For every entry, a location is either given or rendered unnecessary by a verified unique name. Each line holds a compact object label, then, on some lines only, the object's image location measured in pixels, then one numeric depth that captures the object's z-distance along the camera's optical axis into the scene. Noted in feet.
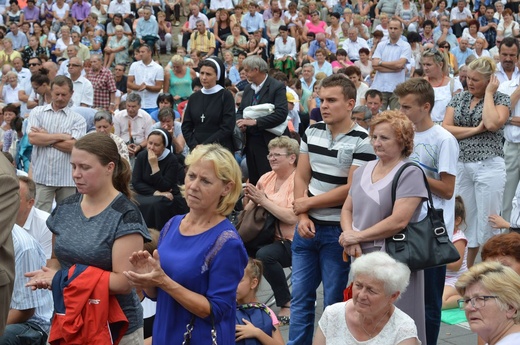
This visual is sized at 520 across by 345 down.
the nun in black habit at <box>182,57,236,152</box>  30.60
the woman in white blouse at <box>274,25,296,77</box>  68.13
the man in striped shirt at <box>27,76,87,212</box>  29.94
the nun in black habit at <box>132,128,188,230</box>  29.99
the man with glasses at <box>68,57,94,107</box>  42.93
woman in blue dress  12.48
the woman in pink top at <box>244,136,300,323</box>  23.49
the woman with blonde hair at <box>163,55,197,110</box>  53.62
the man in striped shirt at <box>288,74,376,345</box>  18.26
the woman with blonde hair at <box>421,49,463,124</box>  28.02
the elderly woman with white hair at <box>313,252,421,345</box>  14.05
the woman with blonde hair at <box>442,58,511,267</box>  23.54
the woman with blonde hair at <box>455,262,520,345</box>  13.07
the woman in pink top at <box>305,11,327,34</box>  74.13
